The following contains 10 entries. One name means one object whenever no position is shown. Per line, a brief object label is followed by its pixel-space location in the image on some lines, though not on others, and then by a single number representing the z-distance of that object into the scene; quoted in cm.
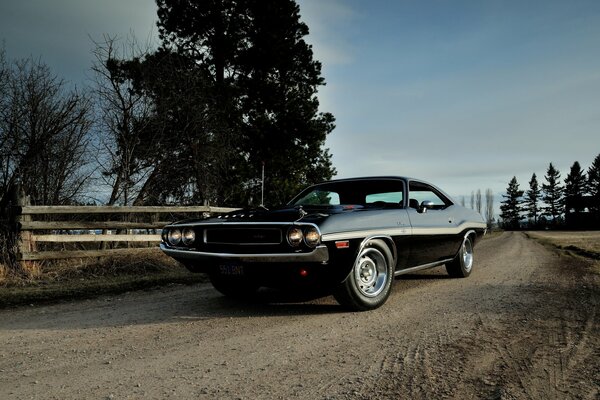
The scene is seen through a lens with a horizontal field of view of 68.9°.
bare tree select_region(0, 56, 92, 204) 944
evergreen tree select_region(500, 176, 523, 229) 10706
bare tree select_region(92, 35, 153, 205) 1133
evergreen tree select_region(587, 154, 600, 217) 7706
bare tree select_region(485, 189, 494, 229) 13025
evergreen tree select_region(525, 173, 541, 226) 10538
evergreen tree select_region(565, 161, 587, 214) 8406
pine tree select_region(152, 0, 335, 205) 1941
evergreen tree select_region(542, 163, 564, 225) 9975
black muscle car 401
